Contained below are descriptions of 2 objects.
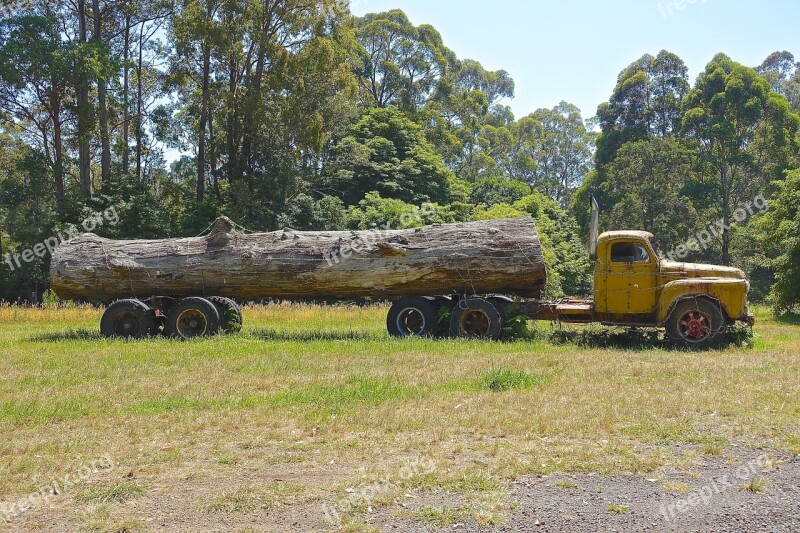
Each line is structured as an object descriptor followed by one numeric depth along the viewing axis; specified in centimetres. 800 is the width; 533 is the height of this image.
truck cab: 1302
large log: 1420
